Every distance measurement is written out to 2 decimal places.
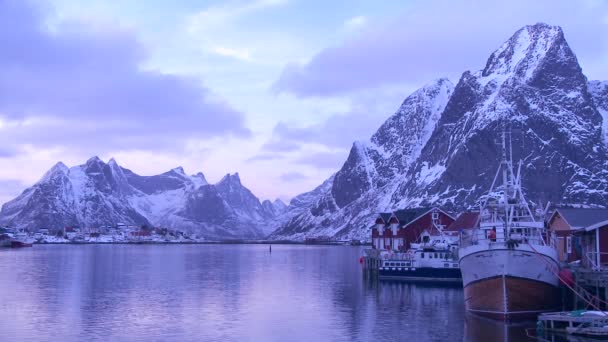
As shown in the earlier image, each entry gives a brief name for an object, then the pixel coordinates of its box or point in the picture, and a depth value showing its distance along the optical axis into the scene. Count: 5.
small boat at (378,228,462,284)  94.31
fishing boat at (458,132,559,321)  57.28
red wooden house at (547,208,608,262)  75.38
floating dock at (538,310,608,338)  49.03
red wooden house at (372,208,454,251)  132.62
